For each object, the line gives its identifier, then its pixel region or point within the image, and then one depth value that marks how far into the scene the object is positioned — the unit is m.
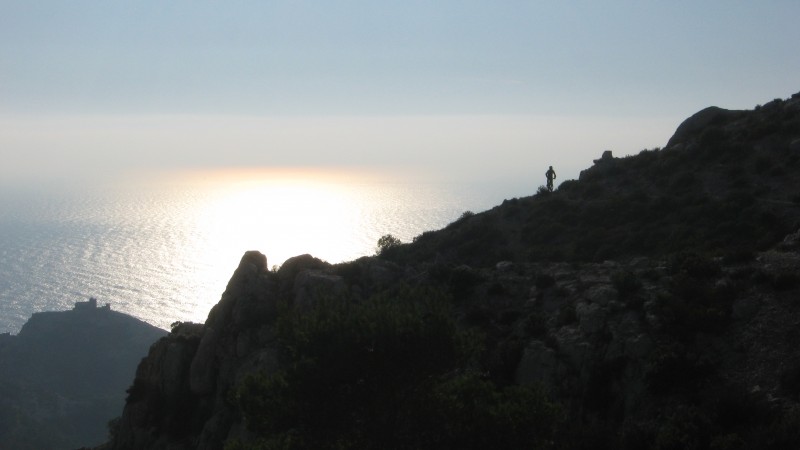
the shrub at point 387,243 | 50.31
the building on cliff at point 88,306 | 148.00
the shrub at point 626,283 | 27.42
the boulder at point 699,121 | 56.62
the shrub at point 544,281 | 31.22
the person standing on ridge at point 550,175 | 55.75
